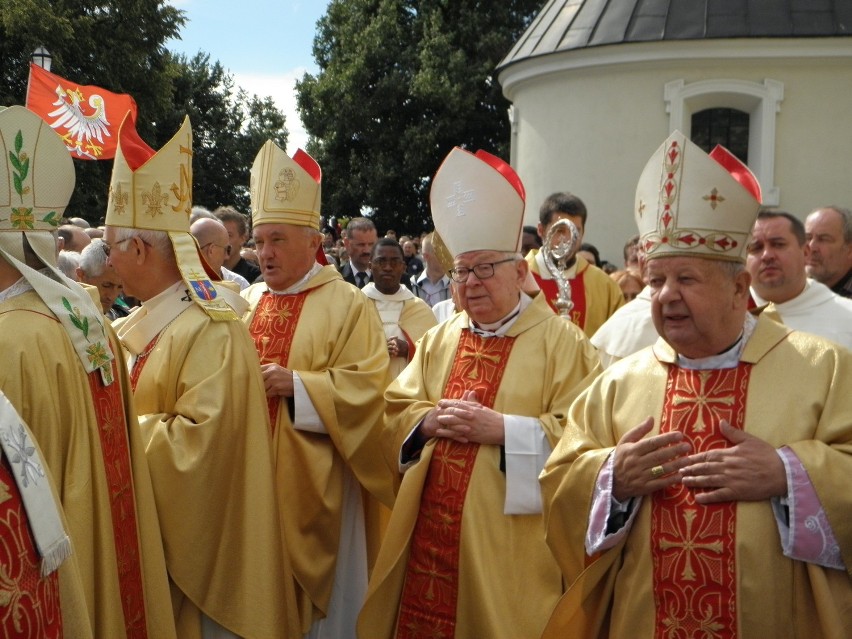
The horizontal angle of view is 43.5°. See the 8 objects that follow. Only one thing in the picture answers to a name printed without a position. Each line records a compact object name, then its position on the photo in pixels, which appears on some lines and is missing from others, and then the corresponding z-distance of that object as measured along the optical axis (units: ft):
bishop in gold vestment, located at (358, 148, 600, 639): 14.47
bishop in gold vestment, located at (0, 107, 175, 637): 11.12
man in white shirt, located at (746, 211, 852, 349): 15.61
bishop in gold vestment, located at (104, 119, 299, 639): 14.23
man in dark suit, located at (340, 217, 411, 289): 31.83
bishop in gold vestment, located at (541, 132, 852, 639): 10.58
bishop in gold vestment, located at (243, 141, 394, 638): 17.61
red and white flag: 33.30
